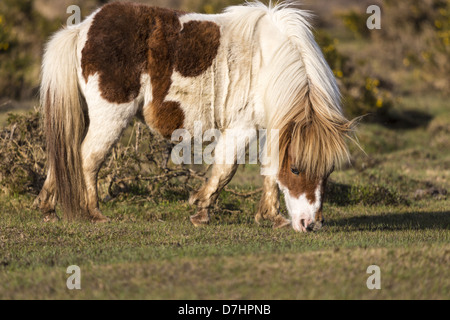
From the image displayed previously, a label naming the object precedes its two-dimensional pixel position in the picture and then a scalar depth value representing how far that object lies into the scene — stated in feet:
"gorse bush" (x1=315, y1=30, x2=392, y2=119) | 50.06
